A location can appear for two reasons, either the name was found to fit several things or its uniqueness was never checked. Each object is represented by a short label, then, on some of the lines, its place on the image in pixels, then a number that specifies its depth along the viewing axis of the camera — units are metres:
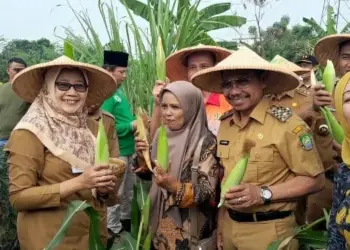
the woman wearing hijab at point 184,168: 2.55
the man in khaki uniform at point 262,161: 2.29
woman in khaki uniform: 2.19
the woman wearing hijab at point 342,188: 1.74
